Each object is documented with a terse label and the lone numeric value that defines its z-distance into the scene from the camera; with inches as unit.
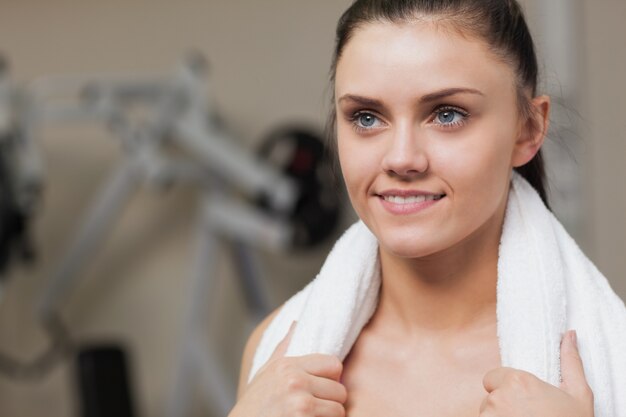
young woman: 46.4
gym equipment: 108.3
